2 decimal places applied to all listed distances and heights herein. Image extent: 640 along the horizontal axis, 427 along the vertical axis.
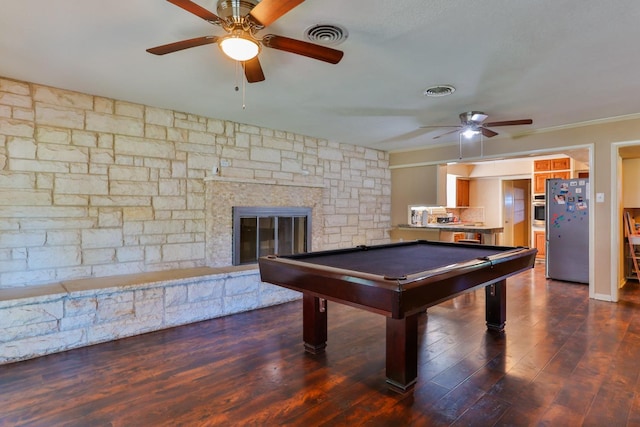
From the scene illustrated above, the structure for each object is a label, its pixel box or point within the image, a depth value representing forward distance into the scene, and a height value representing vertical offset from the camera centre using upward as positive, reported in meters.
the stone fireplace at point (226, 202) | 4.09 +0.12
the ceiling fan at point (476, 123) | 3.72 +1.01
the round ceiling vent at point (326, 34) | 2.12 +1.14
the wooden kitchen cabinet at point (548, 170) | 6.68 +0.86
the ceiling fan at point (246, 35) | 1.63 +0.96
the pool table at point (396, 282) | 1.85 -0.43
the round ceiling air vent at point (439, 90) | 3.11 +1.14
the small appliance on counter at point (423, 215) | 6.45 -0.06
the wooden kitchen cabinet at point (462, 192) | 8.27 +0.50
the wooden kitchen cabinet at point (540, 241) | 7.09 -0.59
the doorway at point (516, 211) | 8.16 +0.05
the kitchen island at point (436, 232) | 5.70 -0.34
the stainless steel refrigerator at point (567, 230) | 5.19 -0.25
